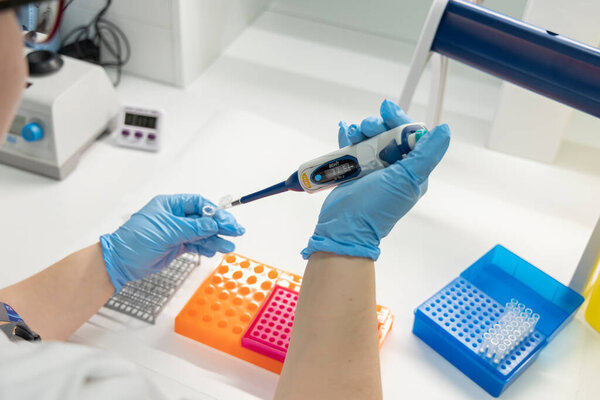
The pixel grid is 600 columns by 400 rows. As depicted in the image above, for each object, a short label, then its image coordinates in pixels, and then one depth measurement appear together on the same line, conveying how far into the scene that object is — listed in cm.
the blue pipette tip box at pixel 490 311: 98
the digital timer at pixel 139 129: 149
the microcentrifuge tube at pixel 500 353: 97
